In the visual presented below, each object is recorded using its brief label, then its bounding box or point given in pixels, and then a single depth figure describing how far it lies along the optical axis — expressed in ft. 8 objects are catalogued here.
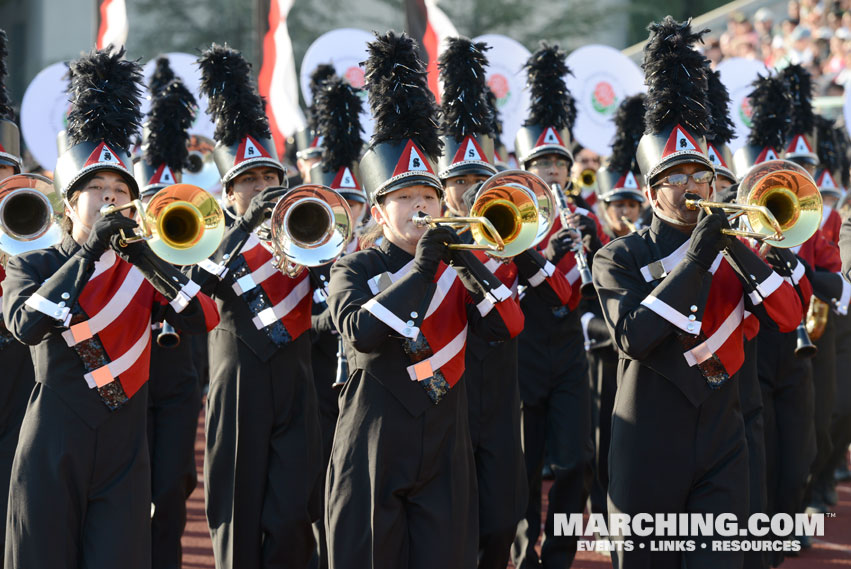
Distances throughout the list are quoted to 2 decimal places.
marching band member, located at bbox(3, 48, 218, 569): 32.42
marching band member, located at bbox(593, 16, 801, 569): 32.91
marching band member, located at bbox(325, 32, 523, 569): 32.22
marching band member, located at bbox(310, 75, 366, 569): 50.26
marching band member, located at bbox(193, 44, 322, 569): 41.09
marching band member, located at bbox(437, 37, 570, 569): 39.42
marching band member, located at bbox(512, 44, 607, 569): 45.34
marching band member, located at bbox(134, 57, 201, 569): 43.57
